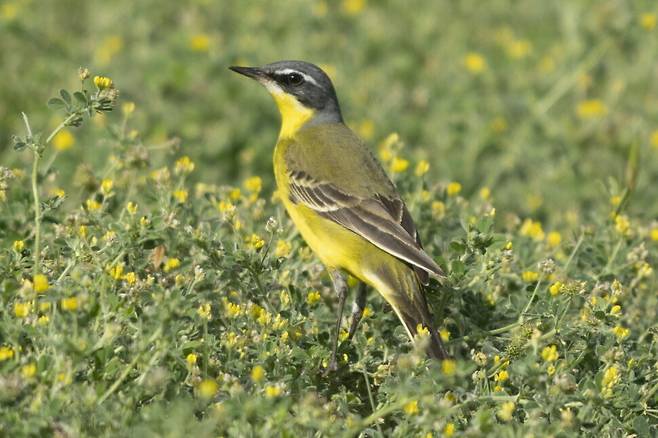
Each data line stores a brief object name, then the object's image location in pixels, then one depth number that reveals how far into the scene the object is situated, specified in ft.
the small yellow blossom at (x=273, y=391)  27.43
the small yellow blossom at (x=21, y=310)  27.96
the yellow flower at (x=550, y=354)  29.58
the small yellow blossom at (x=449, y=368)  26.98
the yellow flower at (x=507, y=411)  28.35
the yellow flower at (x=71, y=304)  26.50
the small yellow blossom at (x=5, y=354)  27.48
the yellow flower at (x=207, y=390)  25.61
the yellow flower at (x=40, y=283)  28.96
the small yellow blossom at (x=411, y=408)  27.95
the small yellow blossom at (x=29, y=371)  26.45
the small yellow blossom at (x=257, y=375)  27.89
